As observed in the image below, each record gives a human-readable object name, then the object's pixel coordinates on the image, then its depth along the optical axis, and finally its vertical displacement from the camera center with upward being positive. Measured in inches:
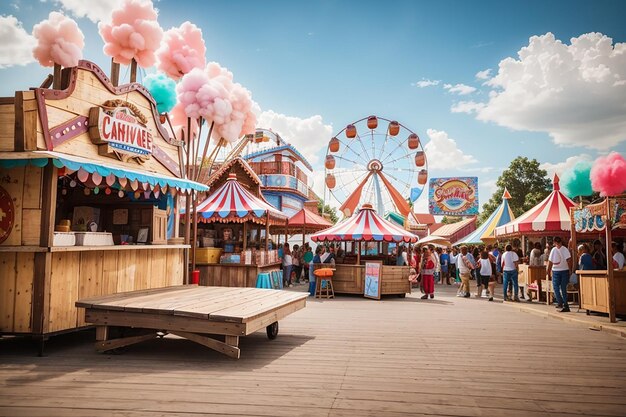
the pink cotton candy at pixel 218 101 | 384.8 +130.1
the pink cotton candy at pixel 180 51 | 390.9 +175.1
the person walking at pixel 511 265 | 491.5 -25.7
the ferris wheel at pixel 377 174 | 900.6 +147.9
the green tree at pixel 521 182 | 1481.3 +212.2
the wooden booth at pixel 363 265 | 523.5 -29.1
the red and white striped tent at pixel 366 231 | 532.4 +14.1
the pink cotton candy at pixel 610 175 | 323.3 +52.1
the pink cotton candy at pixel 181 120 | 409.7 +119.2
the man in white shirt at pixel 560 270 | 390.9 -25.1
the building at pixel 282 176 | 993.5 +157.3
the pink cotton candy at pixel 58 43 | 239.1 +111.0
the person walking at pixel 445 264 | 800.3 -41.0
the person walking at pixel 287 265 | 663.1 -36.3
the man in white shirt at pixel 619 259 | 390.6 -14.3
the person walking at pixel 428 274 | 521.0 -39.0
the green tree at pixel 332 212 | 2398.4 +168.1
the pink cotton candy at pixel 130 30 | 312.8 +154.8
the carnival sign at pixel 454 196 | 1675.7 +182.8
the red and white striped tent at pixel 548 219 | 536.7 +30.8
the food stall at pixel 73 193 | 207.5 +27.7
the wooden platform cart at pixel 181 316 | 190.1 -34.6
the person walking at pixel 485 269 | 539.5 -33.4
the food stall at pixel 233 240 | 522.3 +1.7
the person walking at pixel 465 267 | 550.0 -32.0
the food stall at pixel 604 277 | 324.2 -27.0
